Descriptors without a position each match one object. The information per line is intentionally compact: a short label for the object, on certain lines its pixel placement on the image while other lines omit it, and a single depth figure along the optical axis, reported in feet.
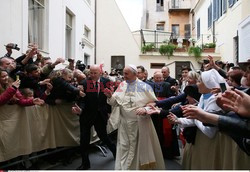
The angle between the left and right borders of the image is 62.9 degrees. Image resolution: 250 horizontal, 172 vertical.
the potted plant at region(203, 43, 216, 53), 46.91
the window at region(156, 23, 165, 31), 77.18
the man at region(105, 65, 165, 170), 10.48
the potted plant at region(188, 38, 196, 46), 58.05
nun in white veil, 7.23
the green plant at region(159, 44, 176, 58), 47.17
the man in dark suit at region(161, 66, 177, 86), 16.23
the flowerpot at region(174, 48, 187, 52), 48.38
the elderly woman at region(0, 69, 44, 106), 9.24
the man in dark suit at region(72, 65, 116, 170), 12.03
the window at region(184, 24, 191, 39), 72.64
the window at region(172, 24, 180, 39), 75.67
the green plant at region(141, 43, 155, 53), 47.99
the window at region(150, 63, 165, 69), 48.06
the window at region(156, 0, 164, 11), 77.85
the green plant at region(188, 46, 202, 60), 46.87
